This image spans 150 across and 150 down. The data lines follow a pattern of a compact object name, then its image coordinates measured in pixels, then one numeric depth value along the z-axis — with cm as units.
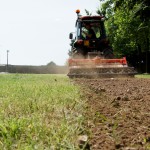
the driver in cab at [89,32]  1817
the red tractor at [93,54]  1608
